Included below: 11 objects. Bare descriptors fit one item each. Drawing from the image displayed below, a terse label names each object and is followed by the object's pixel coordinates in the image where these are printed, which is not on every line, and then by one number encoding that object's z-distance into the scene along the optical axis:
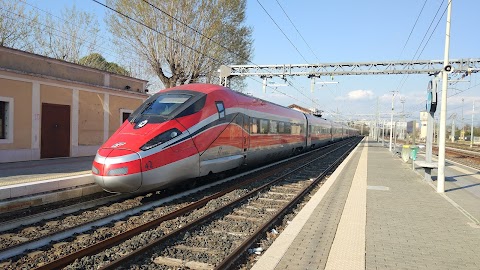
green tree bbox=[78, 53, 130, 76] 35.12
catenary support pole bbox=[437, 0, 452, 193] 10.30
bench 12.47
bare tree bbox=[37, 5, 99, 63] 29.23
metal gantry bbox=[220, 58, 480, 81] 26.29
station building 12.98
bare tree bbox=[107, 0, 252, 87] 24.73
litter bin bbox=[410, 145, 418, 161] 16.53
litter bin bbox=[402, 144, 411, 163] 20.48
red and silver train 8.07
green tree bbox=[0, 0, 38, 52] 24.37
